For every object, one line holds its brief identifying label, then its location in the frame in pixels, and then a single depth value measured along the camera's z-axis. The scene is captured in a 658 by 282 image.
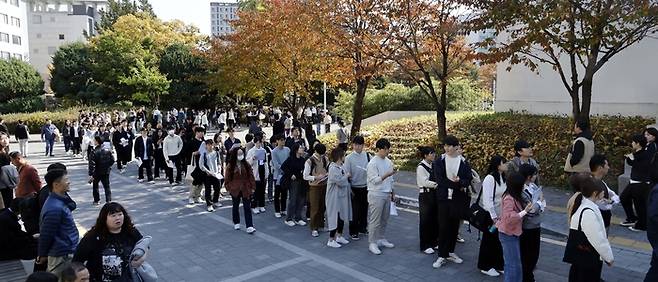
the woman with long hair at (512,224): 5.43
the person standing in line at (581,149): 8.39
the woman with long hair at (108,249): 4.09
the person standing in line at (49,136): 20.98
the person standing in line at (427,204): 7.26
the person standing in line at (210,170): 10.69
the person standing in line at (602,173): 5.91
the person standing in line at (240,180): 8.74
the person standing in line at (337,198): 7.97
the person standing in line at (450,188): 6.70
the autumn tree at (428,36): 13.85
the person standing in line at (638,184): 7.85
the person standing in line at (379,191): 7.38
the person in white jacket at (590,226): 4.62
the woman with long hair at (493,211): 6.13
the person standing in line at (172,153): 13.18
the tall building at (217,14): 152.50
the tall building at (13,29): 63.41
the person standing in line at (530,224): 5.62
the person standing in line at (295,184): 9.48
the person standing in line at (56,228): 4.83
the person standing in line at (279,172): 9.98
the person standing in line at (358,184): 8.22
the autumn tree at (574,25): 10.23
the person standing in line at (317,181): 8.61
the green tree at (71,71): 42.25
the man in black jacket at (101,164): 10.91
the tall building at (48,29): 82.06
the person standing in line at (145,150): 14.10
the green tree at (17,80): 39.94
